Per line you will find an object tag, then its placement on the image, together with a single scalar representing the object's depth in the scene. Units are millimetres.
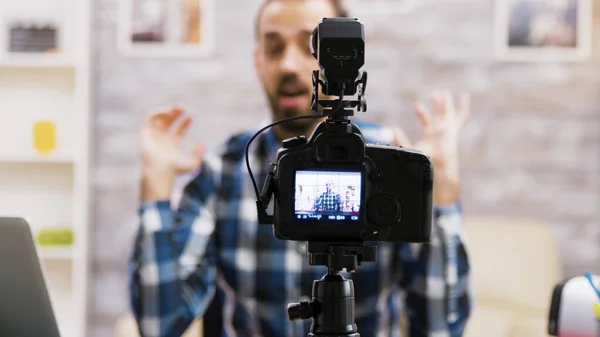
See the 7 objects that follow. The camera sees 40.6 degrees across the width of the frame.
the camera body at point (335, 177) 1040
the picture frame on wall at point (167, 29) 3055
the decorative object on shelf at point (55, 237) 2986
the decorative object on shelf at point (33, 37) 3055
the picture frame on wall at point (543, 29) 3041
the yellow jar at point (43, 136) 3021
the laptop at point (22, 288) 1030
